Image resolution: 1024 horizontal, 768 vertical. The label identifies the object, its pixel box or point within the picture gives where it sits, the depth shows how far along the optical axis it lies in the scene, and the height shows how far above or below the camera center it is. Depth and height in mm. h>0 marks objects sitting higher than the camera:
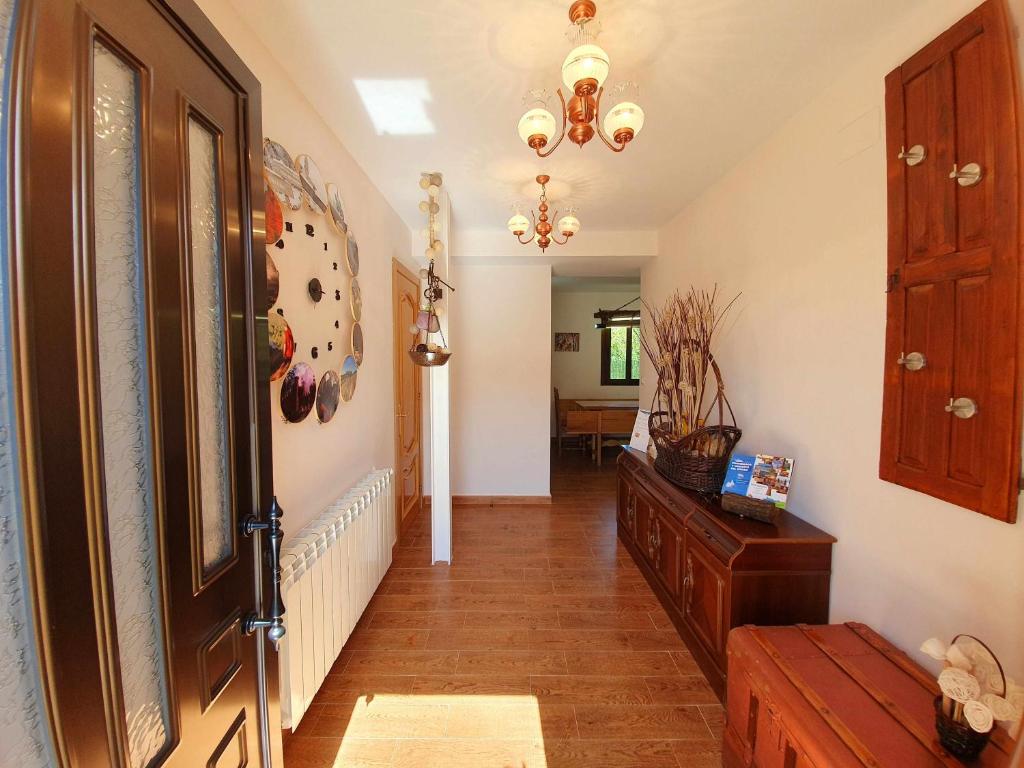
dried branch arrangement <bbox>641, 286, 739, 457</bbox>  2389 -25
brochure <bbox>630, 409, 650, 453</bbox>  3166 -582
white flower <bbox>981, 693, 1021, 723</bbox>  893 -799
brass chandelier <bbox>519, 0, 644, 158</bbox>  1168 +861
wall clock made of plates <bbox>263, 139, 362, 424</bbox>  1560 +353
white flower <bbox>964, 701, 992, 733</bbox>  895 -815
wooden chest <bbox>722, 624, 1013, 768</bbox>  1007 -985
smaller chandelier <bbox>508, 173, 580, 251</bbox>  2516 +904
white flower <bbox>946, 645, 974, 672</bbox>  991 -753
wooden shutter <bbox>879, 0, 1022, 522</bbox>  1082 +274
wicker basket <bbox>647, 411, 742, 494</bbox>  2178 -532
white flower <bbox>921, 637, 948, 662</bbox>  1015 -747
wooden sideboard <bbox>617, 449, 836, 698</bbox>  1672 -952
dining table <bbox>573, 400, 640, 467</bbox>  5555 -828
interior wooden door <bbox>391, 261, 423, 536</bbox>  3416 -338
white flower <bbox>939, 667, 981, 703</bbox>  935 -780
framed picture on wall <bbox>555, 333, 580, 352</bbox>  6812 +340
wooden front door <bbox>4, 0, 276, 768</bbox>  530 -13
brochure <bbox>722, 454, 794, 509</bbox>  1856 -567
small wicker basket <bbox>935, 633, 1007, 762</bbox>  944 -916
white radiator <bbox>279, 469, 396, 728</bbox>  1467 -1001
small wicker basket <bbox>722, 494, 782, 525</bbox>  1802 -683
